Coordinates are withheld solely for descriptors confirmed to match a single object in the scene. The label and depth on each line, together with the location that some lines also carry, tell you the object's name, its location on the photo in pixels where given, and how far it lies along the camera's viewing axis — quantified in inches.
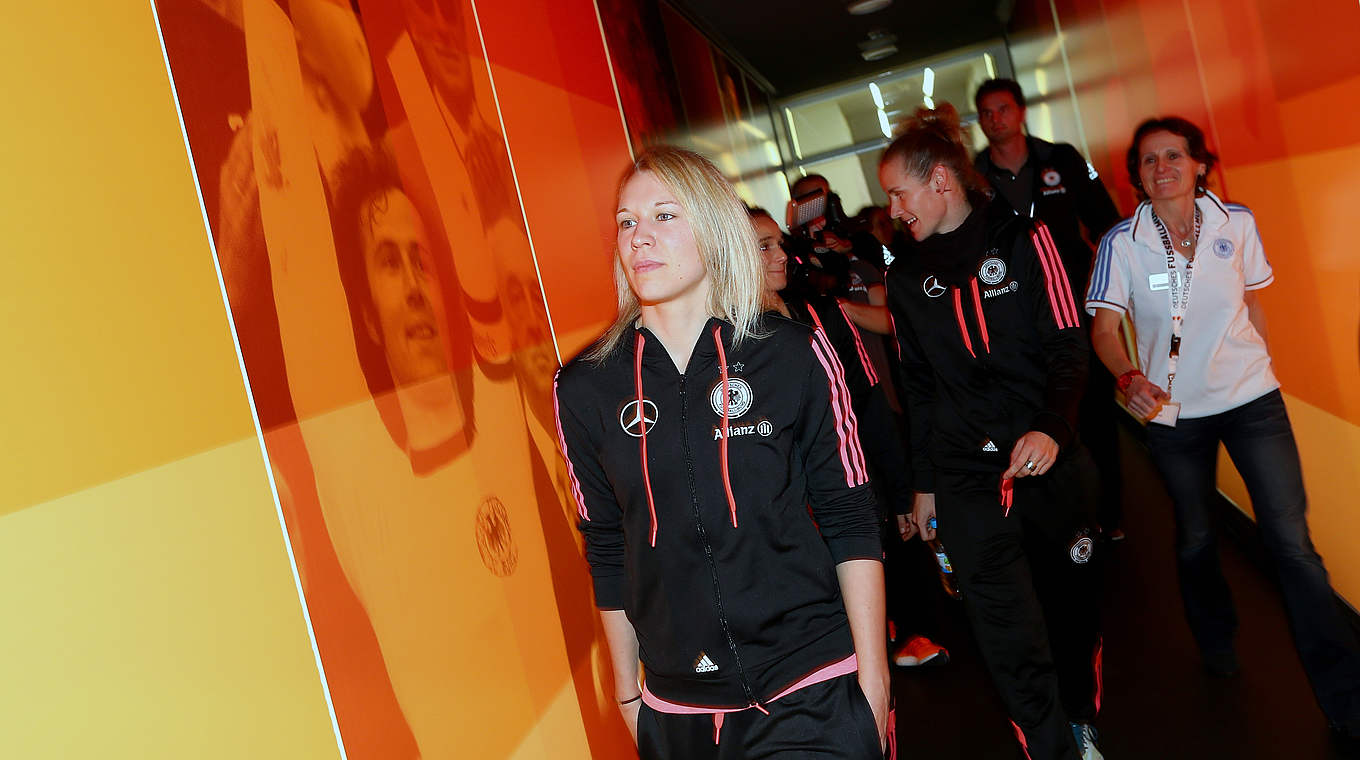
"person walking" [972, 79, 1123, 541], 182.9
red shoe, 164.2
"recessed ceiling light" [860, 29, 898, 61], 434.9
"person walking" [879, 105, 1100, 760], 108.5
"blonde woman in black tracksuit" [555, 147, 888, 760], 66.9
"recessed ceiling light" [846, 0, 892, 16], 337.4
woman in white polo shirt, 114.3
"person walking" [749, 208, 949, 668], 131.8
